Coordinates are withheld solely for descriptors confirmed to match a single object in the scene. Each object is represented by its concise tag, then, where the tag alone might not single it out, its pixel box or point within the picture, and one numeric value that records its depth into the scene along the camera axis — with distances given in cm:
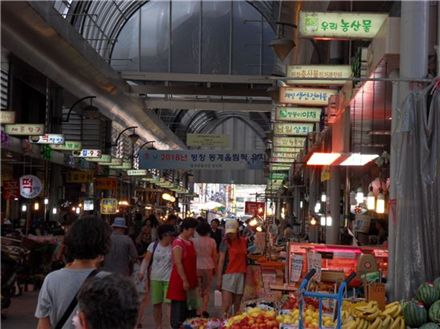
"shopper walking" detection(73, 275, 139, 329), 299
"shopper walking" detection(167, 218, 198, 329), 1041
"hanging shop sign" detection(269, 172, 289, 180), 3859
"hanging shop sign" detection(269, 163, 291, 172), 3300
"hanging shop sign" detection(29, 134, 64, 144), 1944
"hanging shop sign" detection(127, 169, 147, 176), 3291
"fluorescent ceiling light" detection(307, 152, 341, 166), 1404
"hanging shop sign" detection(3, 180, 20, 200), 2183
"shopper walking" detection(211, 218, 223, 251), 2123
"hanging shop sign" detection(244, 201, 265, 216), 3930
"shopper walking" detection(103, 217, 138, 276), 1084
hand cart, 602
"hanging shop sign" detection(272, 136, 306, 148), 2627
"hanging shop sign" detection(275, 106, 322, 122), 1838
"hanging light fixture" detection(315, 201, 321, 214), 2472
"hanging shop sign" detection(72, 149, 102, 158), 2502
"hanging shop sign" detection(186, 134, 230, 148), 3353
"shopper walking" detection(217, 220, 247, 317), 1236
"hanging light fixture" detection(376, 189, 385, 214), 1576
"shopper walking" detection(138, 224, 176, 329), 1110
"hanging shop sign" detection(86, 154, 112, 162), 2588
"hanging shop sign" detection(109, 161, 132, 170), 2975
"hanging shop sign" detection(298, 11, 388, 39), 1031
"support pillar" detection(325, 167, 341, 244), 1920
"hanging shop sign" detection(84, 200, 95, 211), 2805
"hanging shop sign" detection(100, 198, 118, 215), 2989
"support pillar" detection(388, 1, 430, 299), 862
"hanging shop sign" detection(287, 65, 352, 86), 1303
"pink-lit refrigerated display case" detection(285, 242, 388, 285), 1051
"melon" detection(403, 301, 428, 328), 737
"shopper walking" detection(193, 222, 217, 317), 1324
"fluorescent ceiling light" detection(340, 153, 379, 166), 1288
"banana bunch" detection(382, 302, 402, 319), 748
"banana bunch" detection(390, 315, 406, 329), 723
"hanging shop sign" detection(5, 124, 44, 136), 1805
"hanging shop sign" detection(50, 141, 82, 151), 2139
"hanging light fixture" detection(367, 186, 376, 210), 1655
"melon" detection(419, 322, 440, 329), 701
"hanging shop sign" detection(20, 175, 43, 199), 2019
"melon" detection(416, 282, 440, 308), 762
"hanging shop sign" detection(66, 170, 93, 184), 2709
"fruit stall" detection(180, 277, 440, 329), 717
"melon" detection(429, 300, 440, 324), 724
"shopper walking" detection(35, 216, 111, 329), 439
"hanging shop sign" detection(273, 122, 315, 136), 2130
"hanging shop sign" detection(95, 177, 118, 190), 2986
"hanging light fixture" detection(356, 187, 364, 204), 1978
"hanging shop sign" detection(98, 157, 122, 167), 2727
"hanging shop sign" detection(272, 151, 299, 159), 2941
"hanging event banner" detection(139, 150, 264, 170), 2992
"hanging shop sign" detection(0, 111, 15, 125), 1731
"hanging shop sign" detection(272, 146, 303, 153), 2732
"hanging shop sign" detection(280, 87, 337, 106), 1539
